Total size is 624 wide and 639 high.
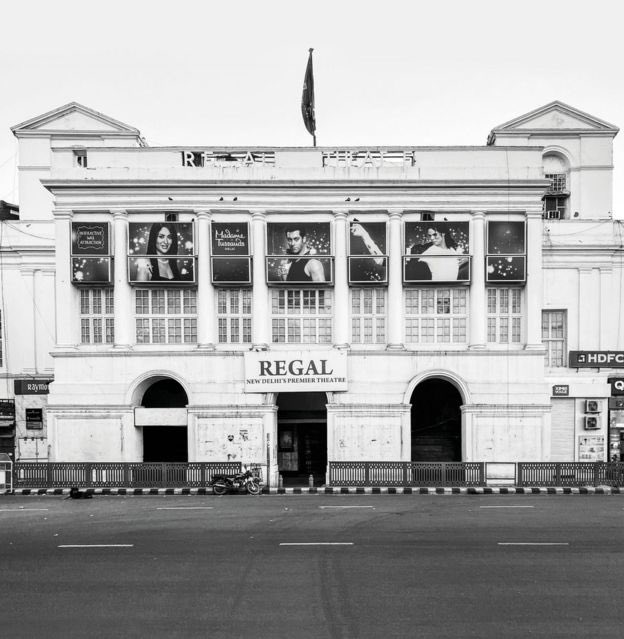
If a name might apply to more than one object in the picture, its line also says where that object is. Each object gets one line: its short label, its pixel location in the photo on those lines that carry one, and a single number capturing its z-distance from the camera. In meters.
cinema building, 29.59
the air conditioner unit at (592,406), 33.34
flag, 32.28
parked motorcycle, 25.59
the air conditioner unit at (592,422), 33.28
